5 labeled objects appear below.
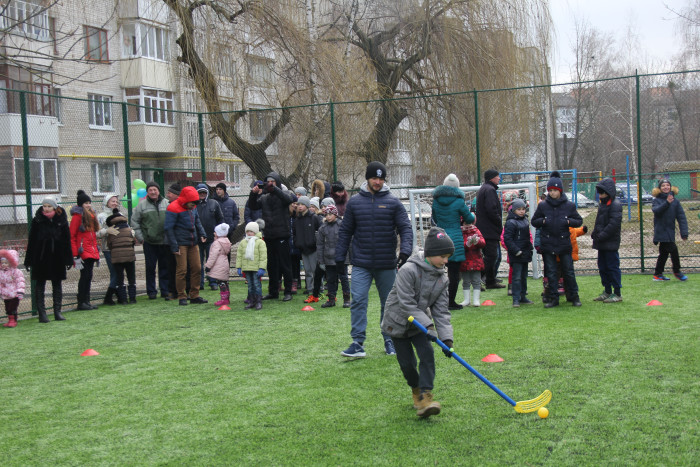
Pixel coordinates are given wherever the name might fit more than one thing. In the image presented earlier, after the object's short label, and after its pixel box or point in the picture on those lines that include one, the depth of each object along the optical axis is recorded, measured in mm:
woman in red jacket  10734
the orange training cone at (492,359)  6359
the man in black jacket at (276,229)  10883
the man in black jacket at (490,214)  10133
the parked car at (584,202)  21906
